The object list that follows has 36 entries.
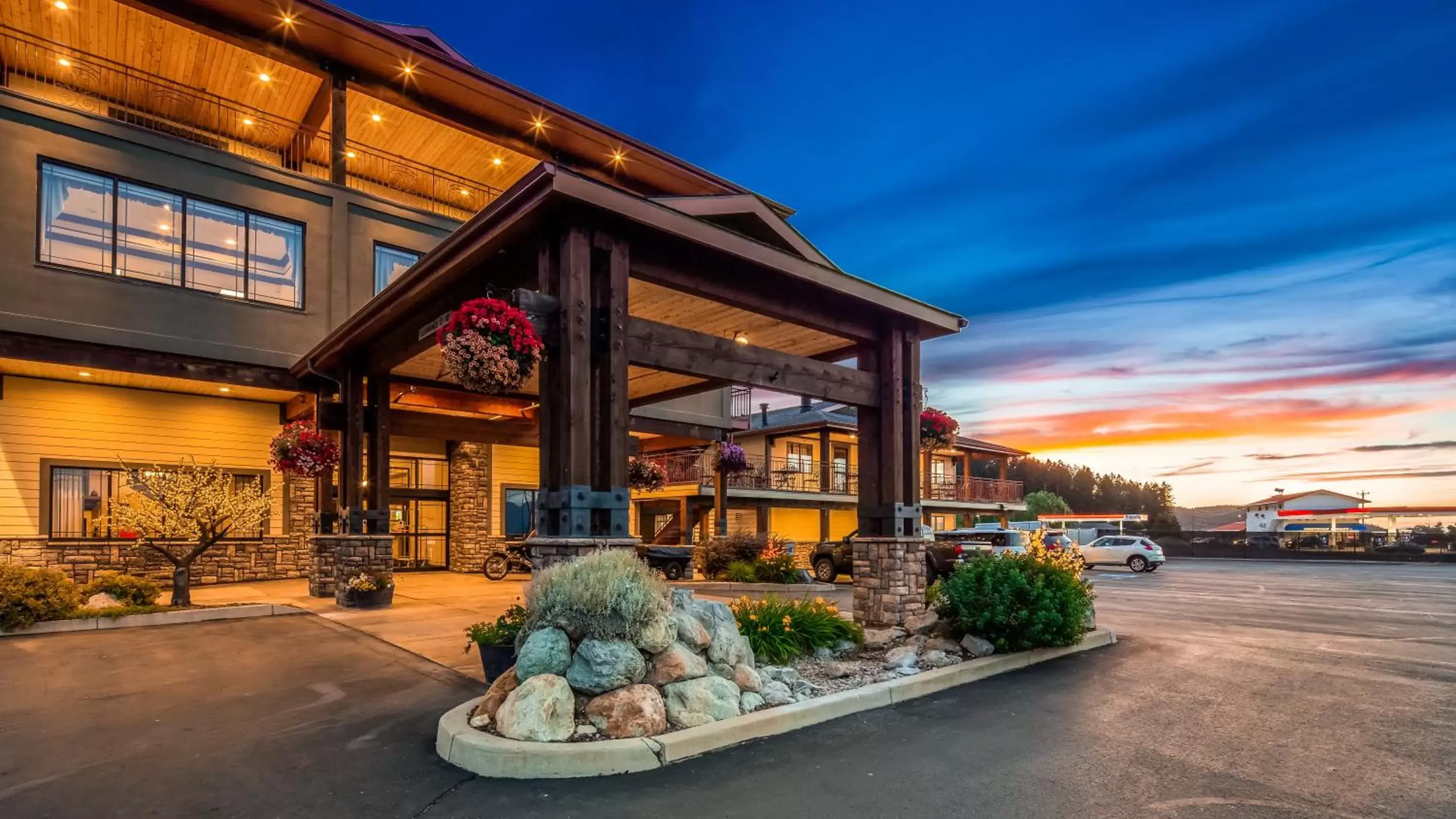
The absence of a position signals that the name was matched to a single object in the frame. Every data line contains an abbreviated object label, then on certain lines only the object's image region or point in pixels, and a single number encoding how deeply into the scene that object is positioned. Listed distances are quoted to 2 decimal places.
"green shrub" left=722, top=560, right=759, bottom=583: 18.03
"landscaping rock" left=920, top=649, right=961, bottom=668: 7.86
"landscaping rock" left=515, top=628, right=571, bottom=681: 5.67
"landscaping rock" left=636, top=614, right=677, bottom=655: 5.89
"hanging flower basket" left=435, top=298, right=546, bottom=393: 6.68
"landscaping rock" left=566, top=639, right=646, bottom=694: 5.57
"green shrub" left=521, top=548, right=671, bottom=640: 5.82
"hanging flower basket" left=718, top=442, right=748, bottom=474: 20.36
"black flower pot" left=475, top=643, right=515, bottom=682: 6.99
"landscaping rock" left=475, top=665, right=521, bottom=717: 5.65
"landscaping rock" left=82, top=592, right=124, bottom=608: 11.88
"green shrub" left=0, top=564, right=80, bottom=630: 10.34
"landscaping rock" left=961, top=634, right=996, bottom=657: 8.23
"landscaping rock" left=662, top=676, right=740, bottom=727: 5.58
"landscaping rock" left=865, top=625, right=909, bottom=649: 9.00
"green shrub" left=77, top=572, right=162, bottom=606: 12.27
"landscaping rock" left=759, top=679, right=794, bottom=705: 6.28
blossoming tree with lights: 12.54
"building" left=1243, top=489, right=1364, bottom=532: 50.72
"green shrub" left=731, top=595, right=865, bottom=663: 7.73
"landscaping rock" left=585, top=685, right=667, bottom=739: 5.30
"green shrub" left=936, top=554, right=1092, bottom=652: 8.53
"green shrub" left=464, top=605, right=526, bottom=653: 7.09
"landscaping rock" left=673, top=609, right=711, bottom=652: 6.33
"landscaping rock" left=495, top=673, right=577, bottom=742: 5.15
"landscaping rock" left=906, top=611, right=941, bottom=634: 9.16
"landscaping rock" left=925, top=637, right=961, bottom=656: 8.34
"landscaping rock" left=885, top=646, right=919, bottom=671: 7.73
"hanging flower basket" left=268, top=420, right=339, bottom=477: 12.90
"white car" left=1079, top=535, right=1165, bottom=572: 28.08
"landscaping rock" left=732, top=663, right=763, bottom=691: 6.38
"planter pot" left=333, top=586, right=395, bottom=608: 12.85
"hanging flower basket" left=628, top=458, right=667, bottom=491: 17.23
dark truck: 18.20
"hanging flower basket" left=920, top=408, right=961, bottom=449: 11.34
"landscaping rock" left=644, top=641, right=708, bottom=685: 5.86
